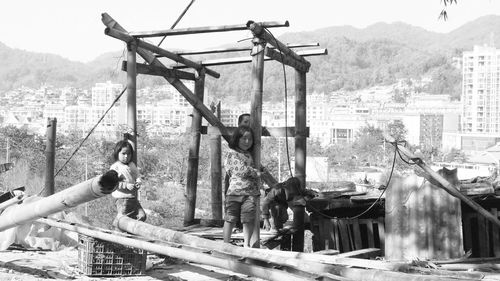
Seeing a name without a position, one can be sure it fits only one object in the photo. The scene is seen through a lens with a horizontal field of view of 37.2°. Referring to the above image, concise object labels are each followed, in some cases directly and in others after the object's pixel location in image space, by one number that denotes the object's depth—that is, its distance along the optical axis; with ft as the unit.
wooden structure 24.31
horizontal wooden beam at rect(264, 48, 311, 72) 26.94
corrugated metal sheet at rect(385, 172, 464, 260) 24.23
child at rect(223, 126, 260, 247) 23.76
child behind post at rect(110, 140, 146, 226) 24.40
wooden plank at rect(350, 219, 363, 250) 27.61
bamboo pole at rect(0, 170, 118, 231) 16.28
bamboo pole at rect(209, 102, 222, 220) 34.04
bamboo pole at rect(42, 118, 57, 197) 33.65
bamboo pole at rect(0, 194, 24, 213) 23.01
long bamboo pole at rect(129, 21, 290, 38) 24.15
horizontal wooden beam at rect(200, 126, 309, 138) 29.93
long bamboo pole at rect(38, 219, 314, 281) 16.43
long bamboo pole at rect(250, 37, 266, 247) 24.08
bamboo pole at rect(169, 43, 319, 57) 29.66
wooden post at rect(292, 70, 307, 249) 28.89
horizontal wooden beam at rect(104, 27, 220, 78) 27.40
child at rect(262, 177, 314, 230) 27.63
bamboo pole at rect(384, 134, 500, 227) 23.27
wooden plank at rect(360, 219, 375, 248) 27.55
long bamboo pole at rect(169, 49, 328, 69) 32.81
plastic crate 21.39
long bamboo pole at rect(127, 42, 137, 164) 27.96
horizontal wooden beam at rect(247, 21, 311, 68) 23.96
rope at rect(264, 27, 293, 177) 25.07
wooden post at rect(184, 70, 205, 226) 33.40
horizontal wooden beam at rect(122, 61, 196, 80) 30.17
